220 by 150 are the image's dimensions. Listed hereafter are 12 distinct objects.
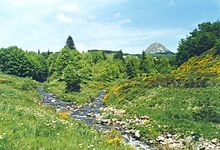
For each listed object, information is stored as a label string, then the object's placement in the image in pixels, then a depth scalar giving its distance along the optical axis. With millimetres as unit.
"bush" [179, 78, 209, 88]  28686
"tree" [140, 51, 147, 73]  67671
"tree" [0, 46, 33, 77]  58561
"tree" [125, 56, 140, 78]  64088
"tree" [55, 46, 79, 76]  56987
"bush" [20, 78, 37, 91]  38677
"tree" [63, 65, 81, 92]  39146
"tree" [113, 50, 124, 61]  81202
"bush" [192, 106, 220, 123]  20421
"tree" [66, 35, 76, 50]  80908
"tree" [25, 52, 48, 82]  62479
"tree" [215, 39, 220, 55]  43225
